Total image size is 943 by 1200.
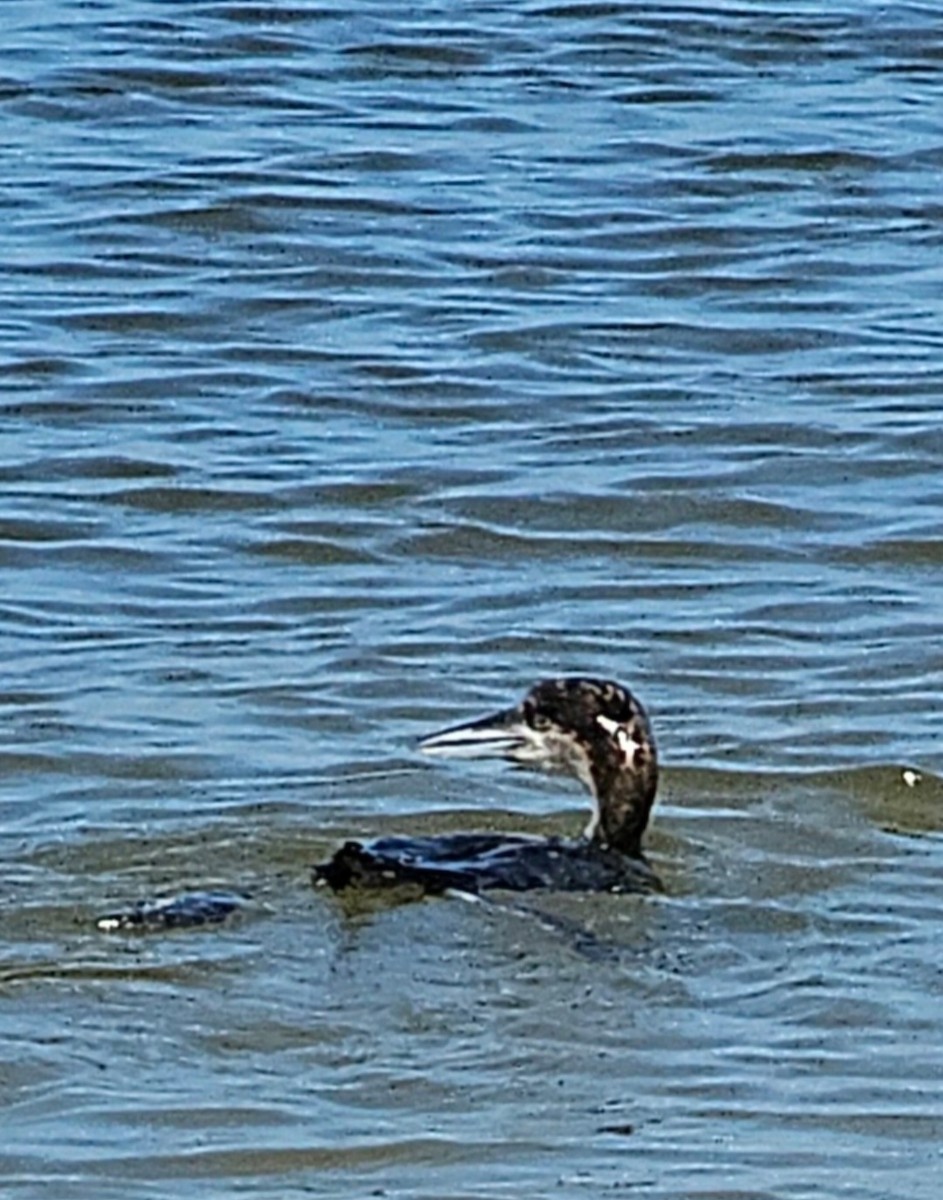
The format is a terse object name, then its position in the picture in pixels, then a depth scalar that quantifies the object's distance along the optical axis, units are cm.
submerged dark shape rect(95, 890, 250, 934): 1711
